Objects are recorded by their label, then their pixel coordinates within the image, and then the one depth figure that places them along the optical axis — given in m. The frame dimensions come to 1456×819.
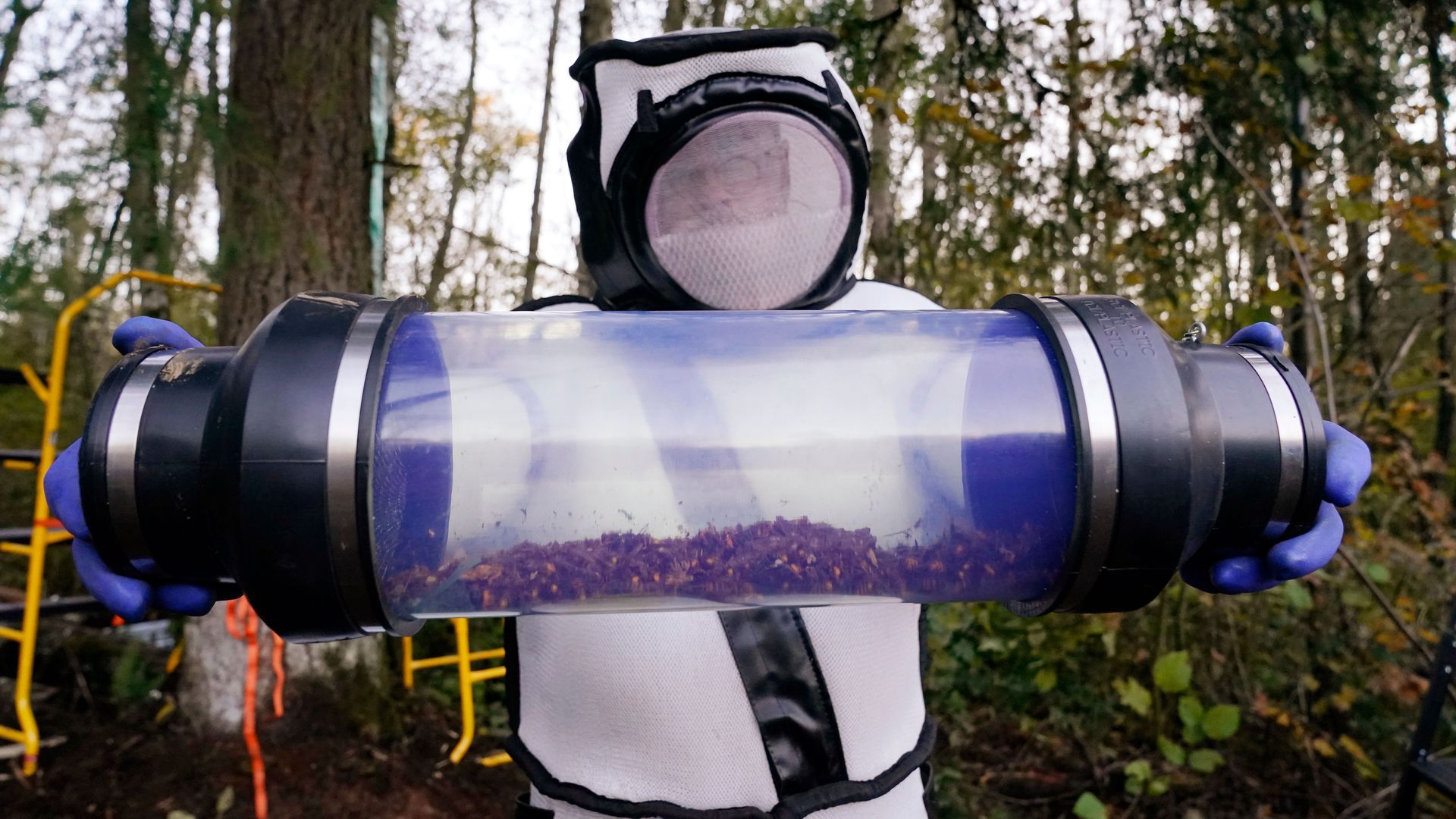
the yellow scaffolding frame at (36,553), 2.83
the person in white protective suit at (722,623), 1.26
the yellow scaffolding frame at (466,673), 3.53
